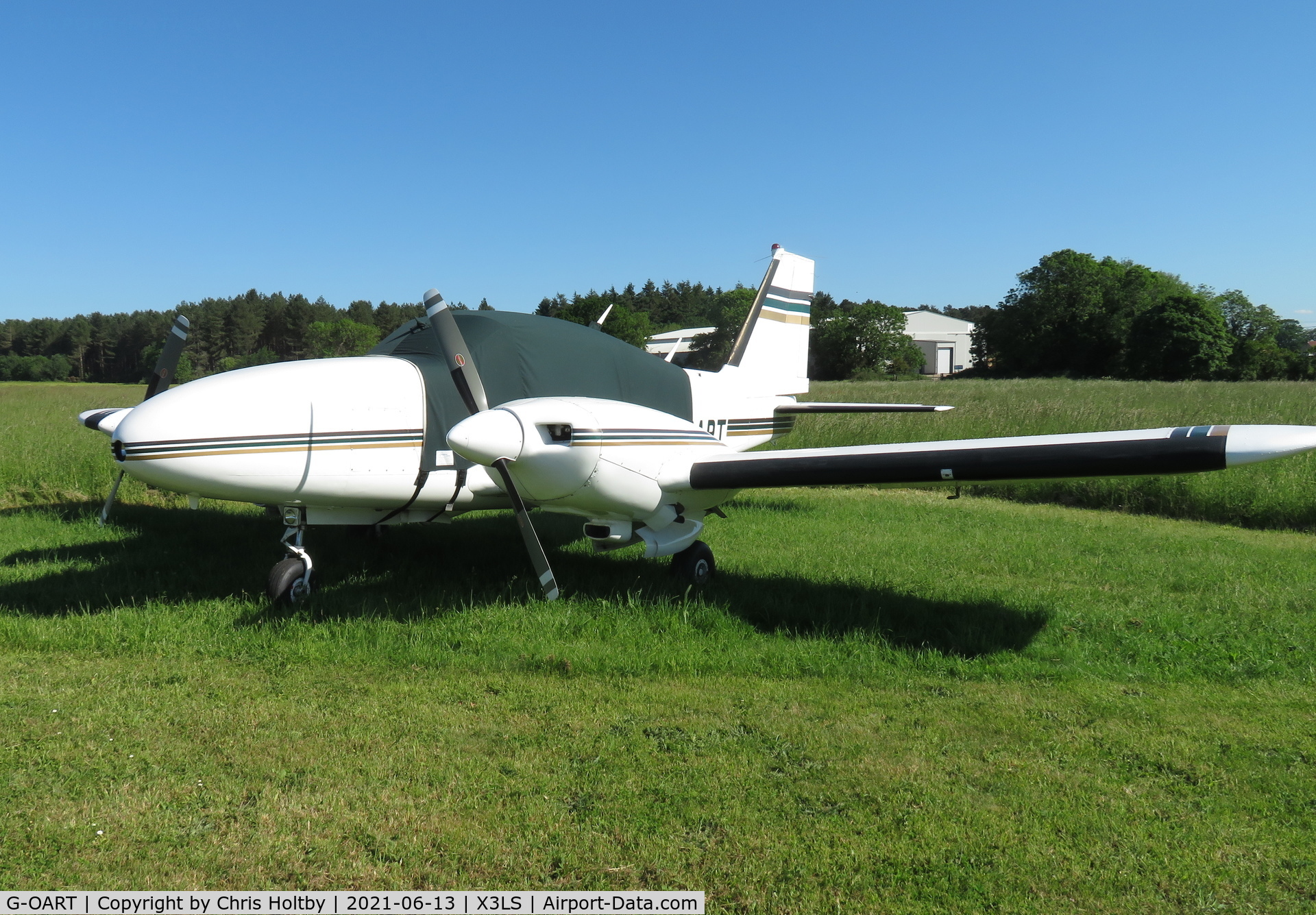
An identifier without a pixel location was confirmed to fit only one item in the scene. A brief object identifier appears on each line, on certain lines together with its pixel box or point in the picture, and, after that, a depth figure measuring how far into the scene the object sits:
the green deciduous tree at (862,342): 77.12
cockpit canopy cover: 6.98
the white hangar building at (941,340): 109.94
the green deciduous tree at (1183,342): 61.50
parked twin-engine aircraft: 5.88
